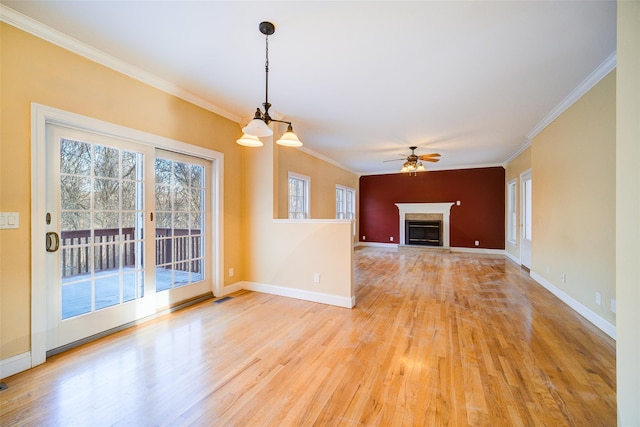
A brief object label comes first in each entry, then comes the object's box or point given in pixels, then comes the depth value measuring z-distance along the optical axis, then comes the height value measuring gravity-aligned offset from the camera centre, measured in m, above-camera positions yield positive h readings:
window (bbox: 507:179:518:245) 6.66 -0.03
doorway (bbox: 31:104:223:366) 2.10 -0.14
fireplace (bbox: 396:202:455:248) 8.13 -0.06
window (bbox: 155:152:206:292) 3.07 -0.10
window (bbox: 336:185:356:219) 8.08 +0.33
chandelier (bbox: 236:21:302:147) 2.03 +0.72
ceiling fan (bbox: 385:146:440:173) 5.61 +1.13
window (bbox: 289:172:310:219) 5.92 +0.40
